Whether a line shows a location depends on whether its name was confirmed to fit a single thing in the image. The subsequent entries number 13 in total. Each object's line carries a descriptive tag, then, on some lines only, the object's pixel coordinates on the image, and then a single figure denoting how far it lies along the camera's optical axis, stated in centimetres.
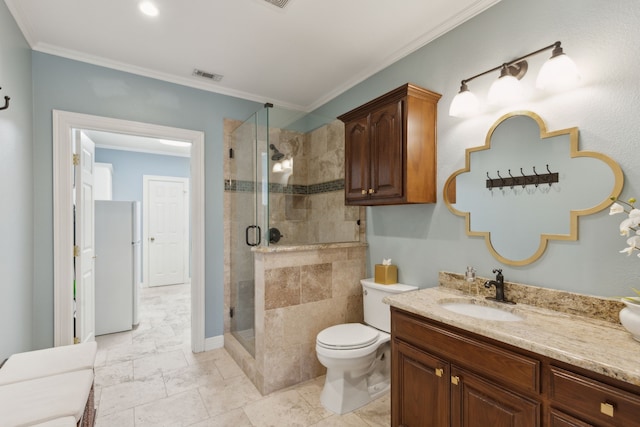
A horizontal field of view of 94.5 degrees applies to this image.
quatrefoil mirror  147
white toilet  204
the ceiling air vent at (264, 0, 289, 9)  191
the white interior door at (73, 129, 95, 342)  256
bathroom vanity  100
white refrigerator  343
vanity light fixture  146
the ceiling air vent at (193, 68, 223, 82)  281
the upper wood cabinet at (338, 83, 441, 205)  207
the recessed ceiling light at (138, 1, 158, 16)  195
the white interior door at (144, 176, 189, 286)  576
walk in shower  267
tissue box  244
